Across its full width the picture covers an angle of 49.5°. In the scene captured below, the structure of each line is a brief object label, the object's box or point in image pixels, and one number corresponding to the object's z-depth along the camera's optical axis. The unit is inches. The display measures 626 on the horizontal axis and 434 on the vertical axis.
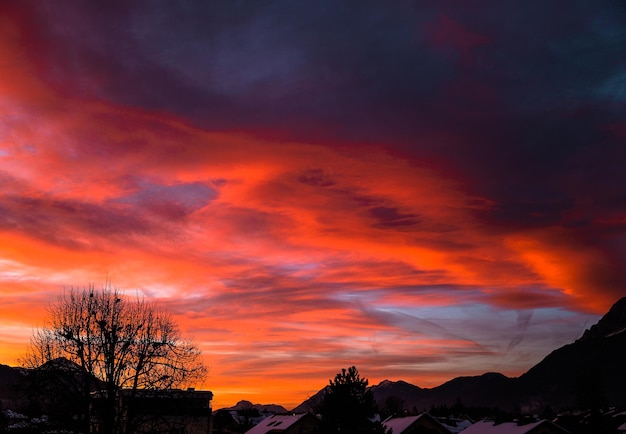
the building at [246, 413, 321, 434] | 4192.9
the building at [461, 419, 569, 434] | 3253.0
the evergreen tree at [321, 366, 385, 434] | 2268.7
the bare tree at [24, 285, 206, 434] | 1664.6
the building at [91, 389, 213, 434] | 1667.1
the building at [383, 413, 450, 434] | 3806.6
